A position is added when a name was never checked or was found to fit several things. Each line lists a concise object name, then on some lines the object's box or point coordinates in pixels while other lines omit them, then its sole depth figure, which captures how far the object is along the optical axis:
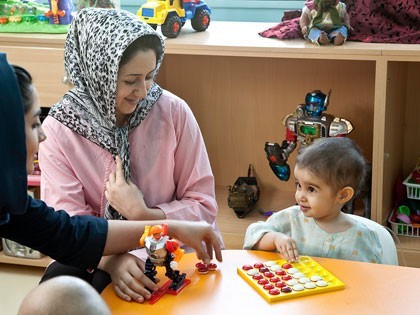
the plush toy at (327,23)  2.46
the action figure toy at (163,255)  1.45
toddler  1.73
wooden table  1.40
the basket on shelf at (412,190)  2.64
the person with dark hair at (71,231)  1.38
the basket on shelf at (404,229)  2.63
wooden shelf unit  2.48
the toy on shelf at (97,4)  2.71
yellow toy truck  2.61
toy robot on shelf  2.57
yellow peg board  1.44
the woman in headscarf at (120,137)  1.89
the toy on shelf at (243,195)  2.80
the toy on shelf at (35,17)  2.77
